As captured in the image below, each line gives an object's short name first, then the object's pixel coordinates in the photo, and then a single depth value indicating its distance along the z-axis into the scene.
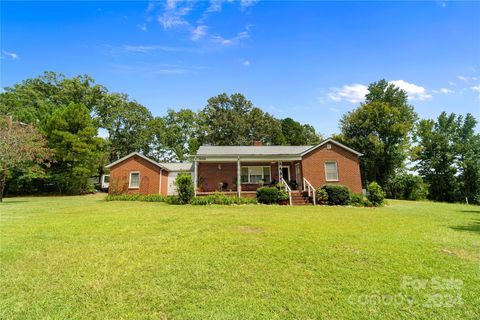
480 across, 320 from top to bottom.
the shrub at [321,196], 16.14
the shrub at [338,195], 15.83
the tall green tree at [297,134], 45.19
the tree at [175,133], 42.16
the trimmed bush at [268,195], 15.98
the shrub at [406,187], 27.19
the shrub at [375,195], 15.80
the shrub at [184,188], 15.73
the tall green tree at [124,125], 39.12
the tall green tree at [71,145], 26.66
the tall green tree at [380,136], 29.02
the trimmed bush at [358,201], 15.81
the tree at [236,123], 40.78
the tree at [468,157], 28.09
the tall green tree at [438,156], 29.30
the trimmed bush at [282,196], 15.96
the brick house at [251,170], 19.06
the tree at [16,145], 16.77
